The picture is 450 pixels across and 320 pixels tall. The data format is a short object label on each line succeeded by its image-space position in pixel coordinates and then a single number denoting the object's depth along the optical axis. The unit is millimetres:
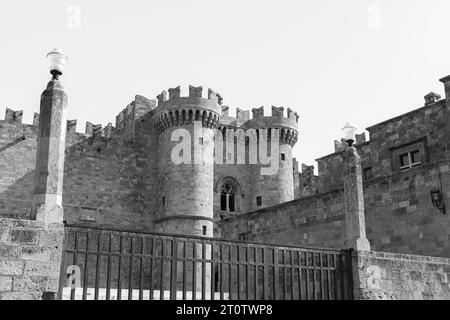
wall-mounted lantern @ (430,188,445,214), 14680
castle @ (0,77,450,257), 15781
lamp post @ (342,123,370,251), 10859
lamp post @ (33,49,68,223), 7863
